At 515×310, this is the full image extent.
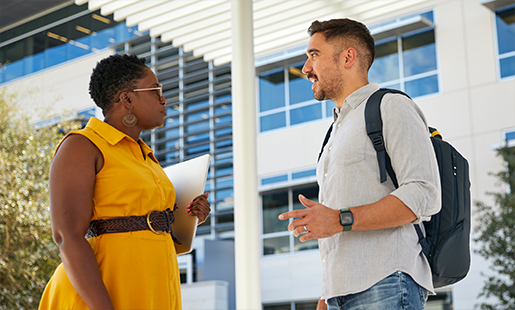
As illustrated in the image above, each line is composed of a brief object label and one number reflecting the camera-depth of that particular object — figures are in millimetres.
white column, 4871
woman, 1843
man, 1727
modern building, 12734
